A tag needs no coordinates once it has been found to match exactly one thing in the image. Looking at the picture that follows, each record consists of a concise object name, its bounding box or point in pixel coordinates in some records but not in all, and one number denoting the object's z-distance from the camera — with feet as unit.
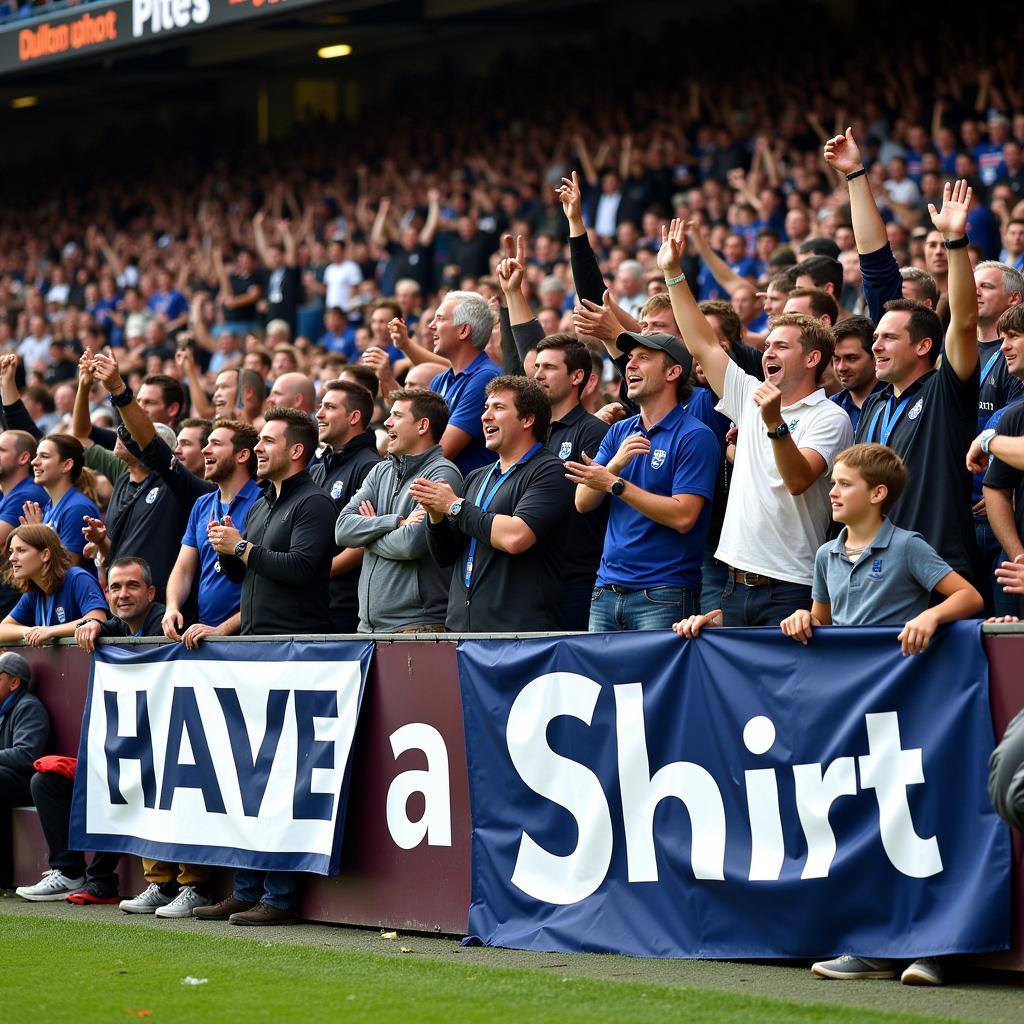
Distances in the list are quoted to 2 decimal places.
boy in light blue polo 40.47
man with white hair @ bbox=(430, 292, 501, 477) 58.54
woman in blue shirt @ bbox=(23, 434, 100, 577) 70.90
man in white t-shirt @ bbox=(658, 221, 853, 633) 46.34
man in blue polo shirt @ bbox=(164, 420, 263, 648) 60.03
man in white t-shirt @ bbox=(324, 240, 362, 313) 130.52
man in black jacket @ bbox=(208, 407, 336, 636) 54.80
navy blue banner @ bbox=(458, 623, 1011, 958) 39.47
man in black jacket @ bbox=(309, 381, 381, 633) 59.57
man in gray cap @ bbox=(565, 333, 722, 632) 47.50
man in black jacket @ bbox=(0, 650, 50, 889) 61.98
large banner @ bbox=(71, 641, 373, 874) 51.62
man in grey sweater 53.78
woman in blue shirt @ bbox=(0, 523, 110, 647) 64.64
